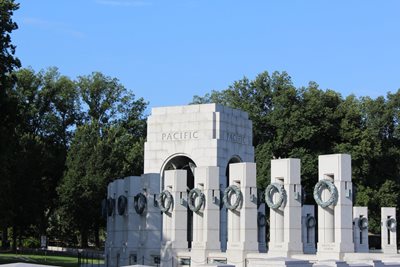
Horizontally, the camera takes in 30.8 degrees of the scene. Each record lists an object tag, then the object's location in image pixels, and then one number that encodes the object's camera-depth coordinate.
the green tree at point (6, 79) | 39.19
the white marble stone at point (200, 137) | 44.56
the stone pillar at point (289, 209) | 34.50
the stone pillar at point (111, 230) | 43.41
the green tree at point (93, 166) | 66.19
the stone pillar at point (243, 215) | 35.50
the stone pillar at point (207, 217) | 36.84
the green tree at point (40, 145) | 68.75
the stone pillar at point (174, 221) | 37.91
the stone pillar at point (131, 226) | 40.81
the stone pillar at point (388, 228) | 58.03
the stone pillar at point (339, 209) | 33.09
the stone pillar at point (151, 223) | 39.25
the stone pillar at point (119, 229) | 42.48
